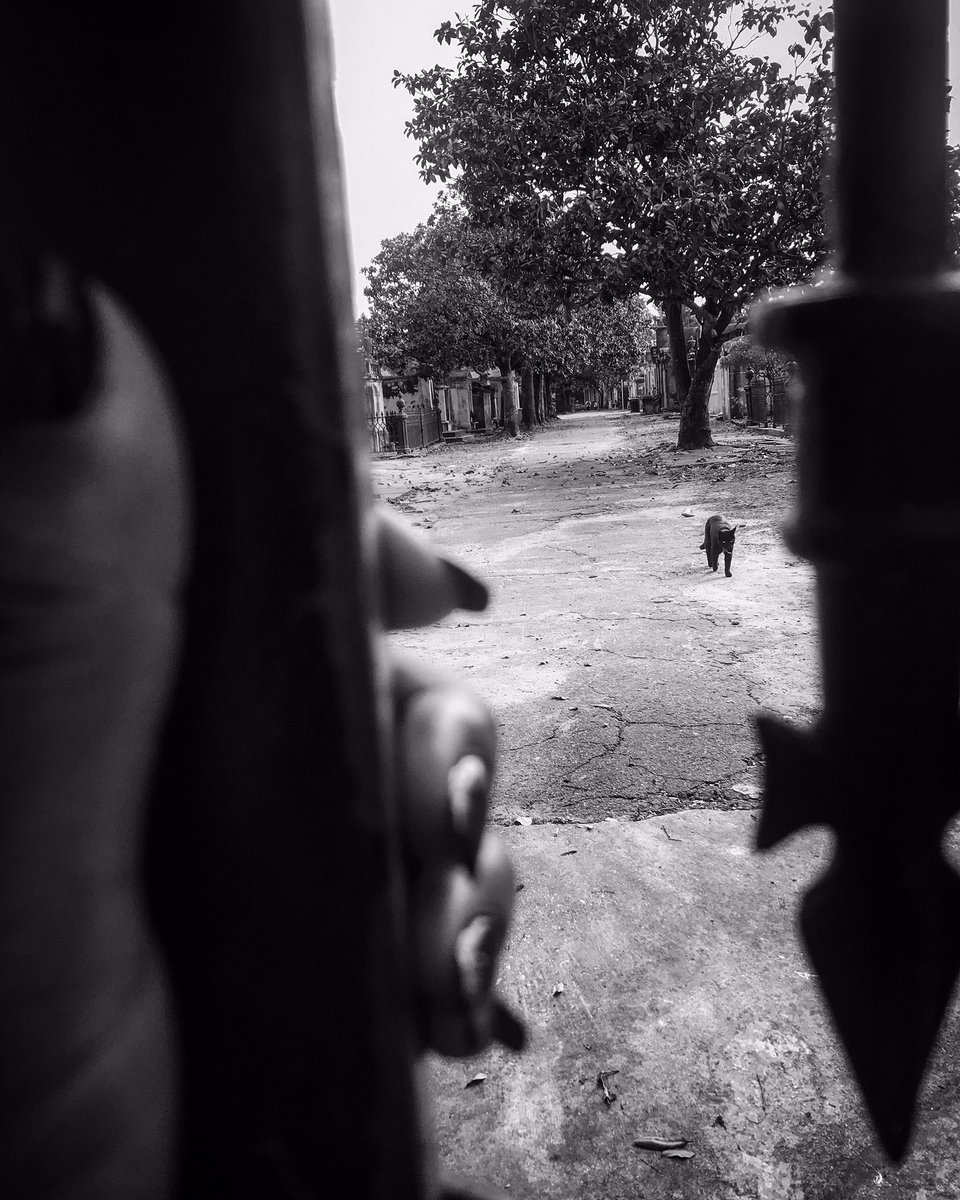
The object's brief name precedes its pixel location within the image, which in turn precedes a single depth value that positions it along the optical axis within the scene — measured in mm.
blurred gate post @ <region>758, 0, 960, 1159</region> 225
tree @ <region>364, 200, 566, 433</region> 20737
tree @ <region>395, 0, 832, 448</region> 9501
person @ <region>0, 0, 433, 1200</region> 169
